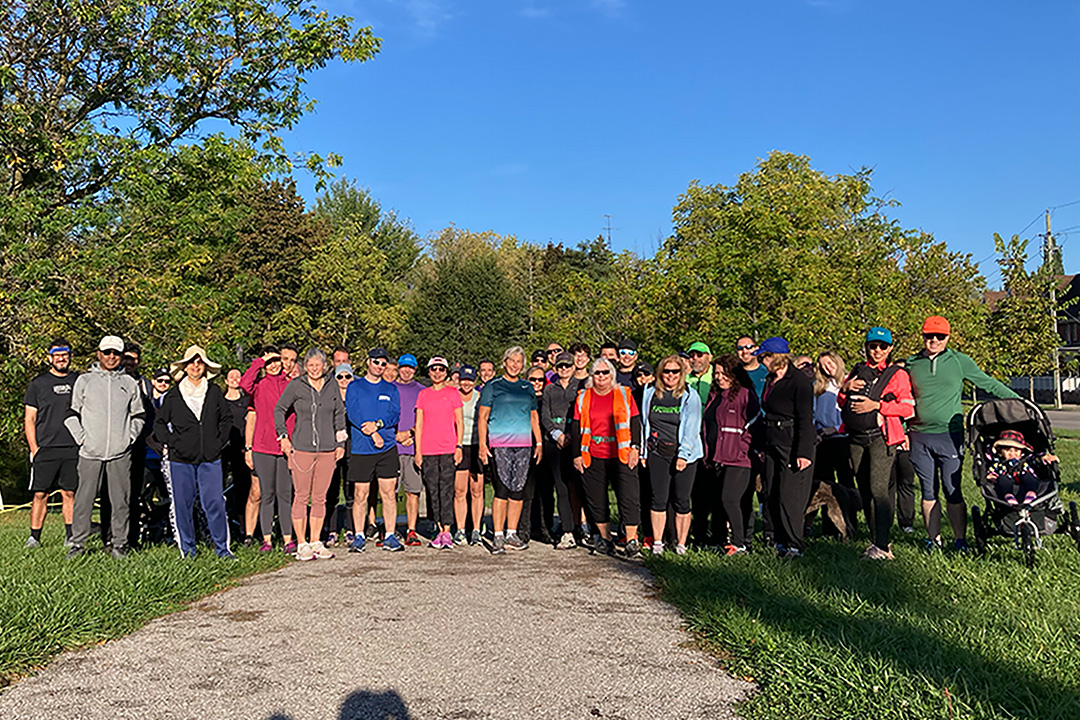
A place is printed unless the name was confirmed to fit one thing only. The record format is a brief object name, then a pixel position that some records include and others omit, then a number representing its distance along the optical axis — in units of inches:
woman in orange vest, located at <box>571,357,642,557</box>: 352.8
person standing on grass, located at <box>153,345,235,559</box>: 337.1
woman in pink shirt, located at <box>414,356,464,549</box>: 385.1
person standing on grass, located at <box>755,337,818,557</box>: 314.5
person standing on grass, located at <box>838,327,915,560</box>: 314.7
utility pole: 1077.8
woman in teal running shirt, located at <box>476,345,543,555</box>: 374.6
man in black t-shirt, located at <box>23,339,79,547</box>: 381.4
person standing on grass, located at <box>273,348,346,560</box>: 352.2
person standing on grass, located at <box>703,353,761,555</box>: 338.6
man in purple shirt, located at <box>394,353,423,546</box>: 396.5
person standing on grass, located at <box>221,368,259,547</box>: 383.9
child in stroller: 295.7
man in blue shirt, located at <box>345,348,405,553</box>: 370.3
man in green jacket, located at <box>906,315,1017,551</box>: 315.6
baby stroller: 288.8
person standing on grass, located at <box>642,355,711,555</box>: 347.6
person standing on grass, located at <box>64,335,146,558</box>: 331.6
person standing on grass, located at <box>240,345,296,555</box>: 365.4
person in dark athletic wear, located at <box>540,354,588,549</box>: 388.8
